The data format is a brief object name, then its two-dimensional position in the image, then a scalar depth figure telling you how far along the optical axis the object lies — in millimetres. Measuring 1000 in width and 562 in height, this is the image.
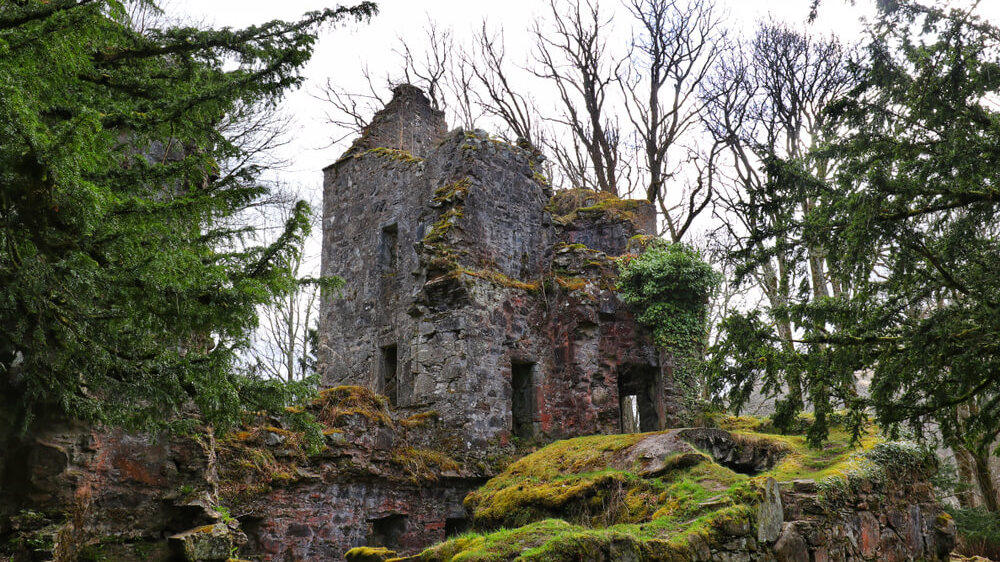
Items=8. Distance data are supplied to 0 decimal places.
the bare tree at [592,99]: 22078
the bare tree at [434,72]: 24578
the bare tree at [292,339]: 21344
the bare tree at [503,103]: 23984
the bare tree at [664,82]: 20516
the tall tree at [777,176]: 7855
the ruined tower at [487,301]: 11852
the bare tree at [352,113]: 24047
